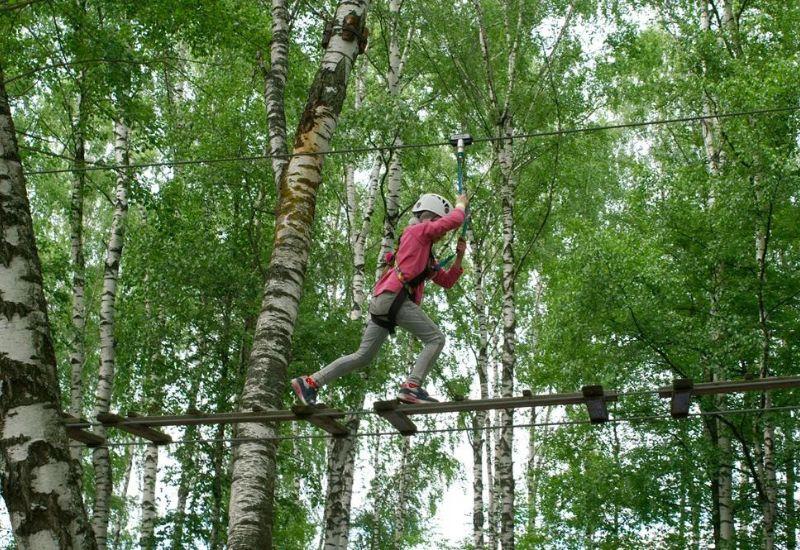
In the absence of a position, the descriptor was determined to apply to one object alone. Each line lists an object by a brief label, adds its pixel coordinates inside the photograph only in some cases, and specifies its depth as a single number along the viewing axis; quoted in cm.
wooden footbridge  610
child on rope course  660
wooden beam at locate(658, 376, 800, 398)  595
